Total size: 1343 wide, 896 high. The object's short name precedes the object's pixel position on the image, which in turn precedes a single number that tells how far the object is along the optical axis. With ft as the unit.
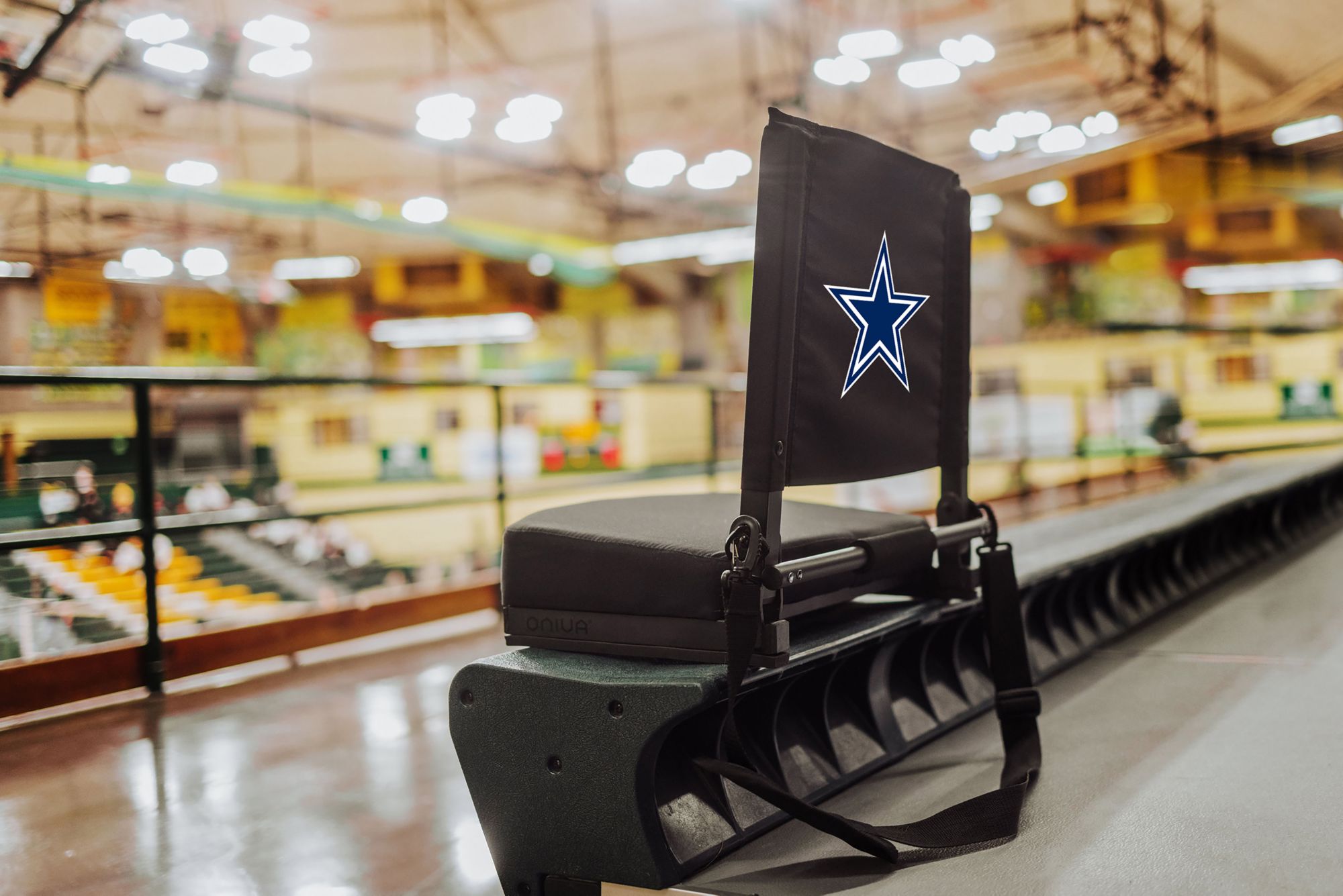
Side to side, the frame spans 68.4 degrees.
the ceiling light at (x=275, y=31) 21.27
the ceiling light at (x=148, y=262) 41.57
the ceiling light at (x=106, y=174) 36.99
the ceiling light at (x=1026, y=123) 30.32
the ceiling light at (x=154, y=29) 20.88
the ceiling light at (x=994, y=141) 31.09
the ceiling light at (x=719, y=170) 34.14
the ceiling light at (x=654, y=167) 31.81
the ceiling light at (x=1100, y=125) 32.40
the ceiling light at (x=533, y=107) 27.50
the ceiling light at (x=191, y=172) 29.76
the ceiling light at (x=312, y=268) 59.47
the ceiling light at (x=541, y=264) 62.90
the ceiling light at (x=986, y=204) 43.49
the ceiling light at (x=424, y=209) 34.45
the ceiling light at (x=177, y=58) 22.67
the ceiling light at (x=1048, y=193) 51.34
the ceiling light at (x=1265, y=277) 53.11
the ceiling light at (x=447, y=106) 25.52
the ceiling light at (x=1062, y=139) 31.32
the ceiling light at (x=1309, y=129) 40.11
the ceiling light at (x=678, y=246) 52.16
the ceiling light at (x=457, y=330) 67.82
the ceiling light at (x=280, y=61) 22.22
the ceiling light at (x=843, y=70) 25.26
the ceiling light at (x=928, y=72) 24.79
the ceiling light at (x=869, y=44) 22.49
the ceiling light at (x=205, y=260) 40.45
